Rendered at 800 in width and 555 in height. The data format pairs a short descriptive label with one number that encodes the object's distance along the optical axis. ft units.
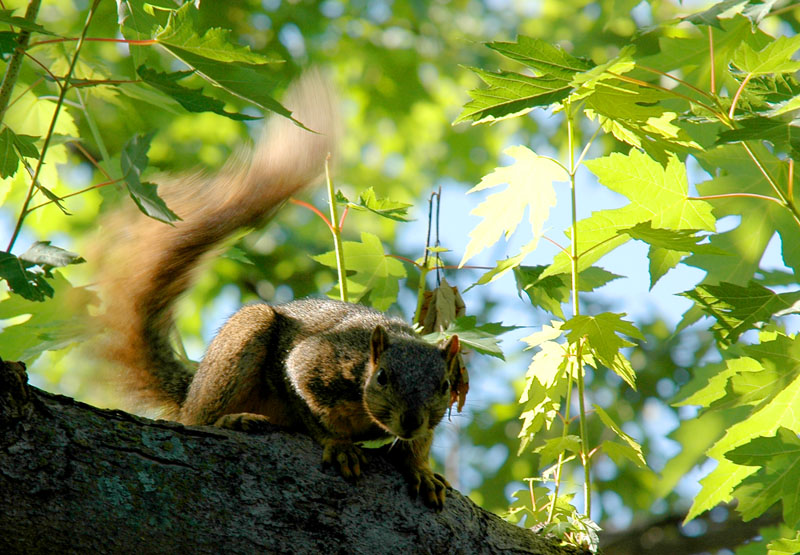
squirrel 14.98
